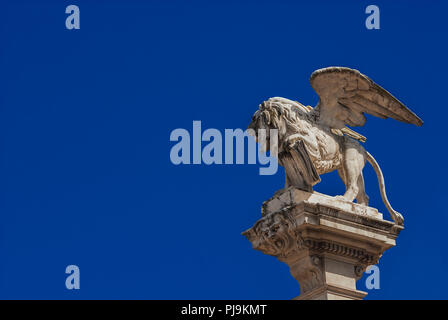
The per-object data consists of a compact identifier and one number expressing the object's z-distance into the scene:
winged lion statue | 26.89
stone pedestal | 26.08
